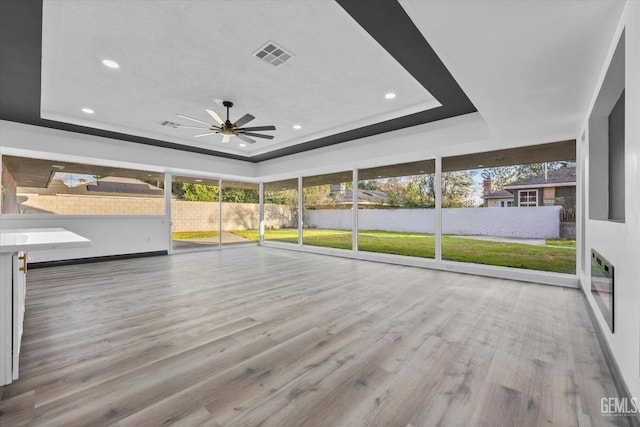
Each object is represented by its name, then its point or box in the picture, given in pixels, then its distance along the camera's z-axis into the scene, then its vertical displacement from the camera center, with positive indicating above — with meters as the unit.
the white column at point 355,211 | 7.14 +0.13
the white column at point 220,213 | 8.76 +0.07
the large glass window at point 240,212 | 9.08 +0.11
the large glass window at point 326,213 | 8.30 +0.10
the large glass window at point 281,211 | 9.20 +0.16
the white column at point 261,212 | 9.85 +0.11
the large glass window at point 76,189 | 5.72 +0.59
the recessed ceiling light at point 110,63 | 3.18 +1.72
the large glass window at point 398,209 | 6.24 +0.20
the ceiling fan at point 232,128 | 4.14 +1.34
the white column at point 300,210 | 8.69 +0.18
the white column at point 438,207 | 5.60 +0.20
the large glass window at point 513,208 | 4.58 +0.17
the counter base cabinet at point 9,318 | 1.71 -0.64
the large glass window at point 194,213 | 8.02 +0.06
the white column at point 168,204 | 7.63 +0.30
